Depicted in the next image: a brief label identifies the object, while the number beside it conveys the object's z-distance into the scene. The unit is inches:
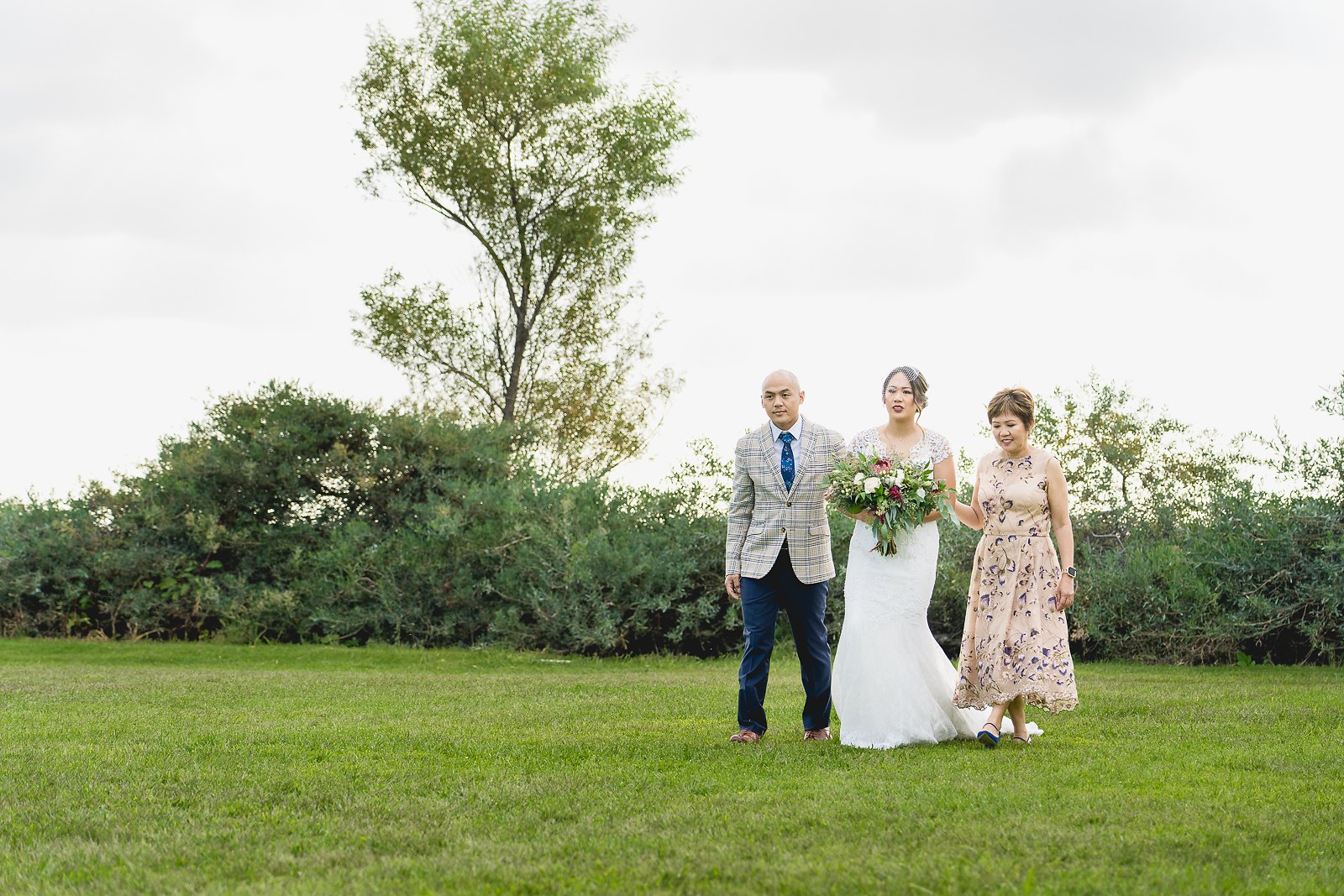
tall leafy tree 975.0
